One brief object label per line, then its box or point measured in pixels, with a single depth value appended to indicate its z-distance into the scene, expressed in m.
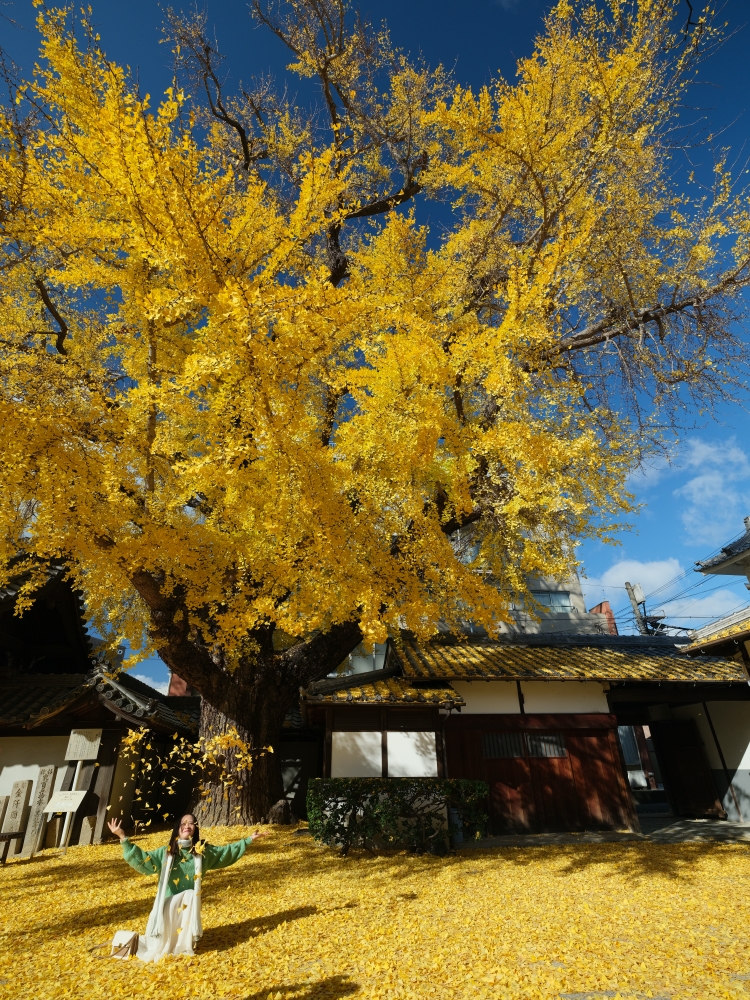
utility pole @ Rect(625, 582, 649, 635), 22.41
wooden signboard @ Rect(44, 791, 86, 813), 8.46
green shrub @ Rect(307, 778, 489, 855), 7.91
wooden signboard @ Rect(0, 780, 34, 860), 7.96
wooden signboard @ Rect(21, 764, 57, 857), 8.31
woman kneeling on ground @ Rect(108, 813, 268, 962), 4.17
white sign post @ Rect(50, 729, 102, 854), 8.74
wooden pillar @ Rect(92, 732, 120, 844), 9.26
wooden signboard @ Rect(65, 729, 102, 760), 9.47
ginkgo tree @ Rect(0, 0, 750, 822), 5.88
